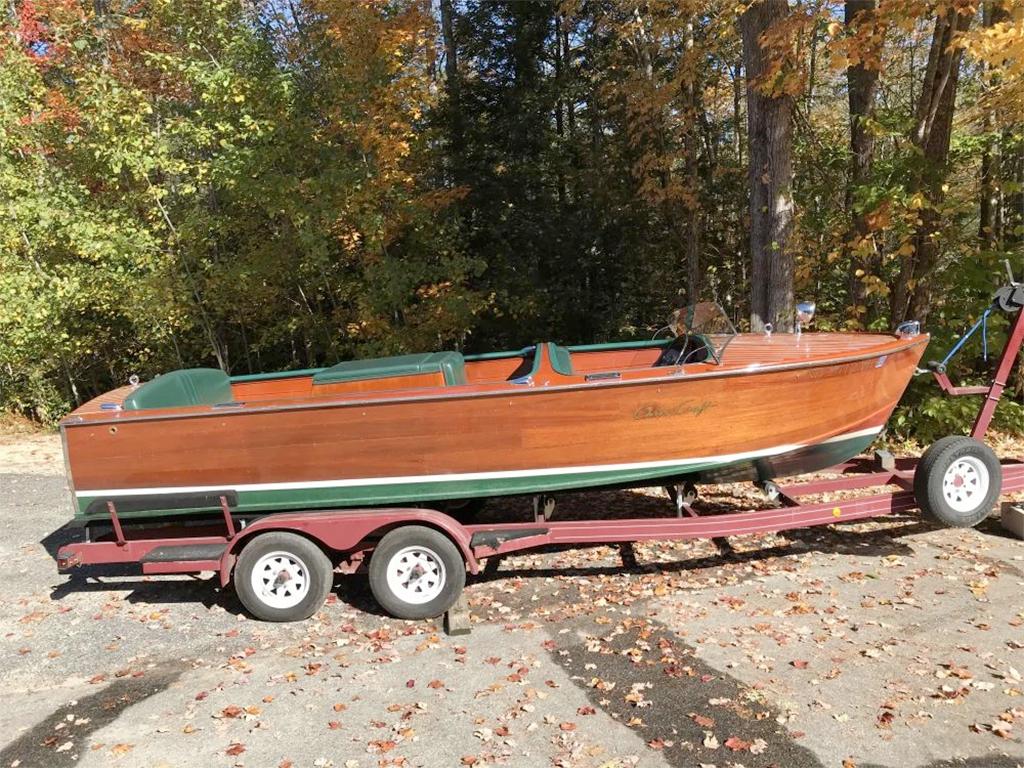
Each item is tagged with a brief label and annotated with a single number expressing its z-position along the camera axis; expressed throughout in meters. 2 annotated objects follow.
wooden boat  4.33
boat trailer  4.43
